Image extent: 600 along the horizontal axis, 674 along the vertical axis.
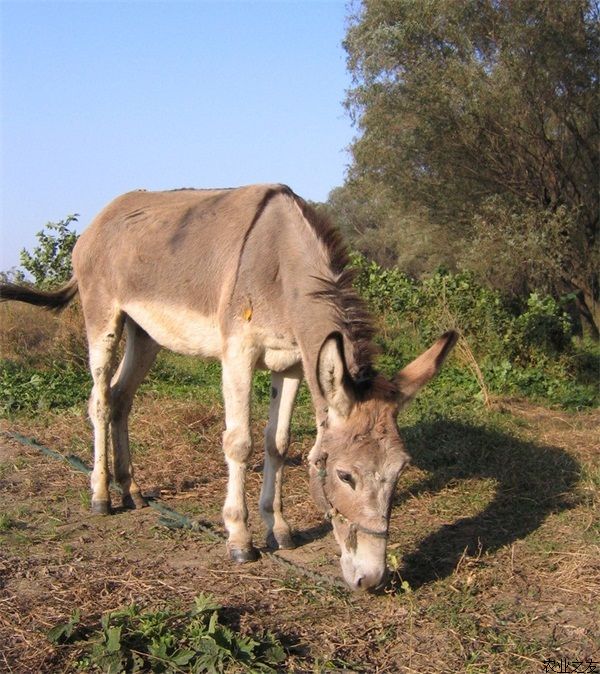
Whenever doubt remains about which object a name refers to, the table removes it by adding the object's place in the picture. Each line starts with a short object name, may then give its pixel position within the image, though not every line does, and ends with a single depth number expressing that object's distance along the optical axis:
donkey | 3.74
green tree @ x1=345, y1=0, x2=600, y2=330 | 13.01
